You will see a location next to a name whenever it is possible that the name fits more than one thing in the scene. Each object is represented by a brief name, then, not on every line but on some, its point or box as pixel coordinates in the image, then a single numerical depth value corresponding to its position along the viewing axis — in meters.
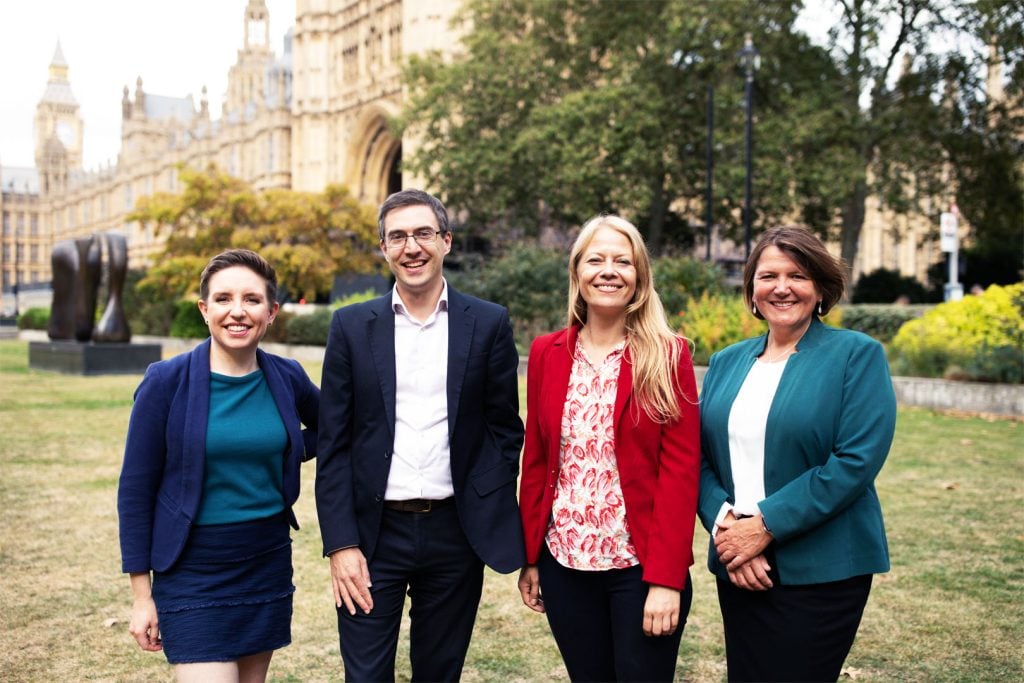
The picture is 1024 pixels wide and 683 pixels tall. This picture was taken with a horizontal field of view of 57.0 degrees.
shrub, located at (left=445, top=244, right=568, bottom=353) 19.94
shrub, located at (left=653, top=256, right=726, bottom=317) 18.19
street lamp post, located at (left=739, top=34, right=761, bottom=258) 18.45
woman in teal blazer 2.63
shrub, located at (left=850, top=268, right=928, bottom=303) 28.08
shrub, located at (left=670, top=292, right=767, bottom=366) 15.43
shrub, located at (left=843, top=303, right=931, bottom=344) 18.34
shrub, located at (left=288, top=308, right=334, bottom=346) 25.41
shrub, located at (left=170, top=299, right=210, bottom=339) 31.44
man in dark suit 2.87
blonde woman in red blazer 2.74
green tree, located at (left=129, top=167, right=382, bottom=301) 29.20
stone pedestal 19.56
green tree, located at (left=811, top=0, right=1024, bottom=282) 23.58
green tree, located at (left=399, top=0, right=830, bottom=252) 24.44
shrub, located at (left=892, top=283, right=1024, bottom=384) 12.78
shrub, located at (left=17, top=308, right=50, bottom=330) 42.34
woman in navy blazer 2.75
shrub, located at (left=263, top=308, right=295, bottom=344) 27.47
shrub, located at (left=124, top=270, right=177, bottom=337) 33.72
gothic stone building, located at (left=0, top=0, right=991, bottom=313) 45.03
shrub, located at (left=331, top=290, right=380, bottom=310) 25.81
